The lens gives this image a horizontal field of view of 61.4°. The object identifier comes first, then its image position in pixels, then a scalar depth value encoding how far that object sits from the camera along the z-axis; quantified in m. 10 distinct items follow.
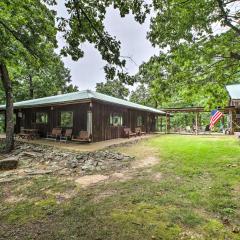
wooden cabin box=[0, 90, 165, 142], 12.91
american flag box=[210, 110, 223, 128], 10.21
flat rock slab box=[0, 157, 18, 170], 7.88
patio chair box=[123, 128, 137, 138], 16.28
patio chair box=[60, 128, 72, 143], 13.49
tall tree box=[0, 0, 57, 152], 6.93
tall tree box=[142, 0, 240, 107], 5.89
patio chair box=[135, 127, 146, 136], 18.58
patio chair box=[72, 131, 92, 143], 12.52
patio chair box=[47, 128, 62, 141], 13.98
